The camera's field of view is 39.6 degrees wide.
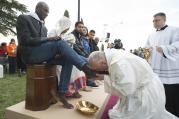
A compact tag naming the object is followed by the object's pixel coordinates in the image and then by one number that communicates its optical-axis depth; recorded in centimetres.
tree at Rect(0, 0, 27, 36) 1085
